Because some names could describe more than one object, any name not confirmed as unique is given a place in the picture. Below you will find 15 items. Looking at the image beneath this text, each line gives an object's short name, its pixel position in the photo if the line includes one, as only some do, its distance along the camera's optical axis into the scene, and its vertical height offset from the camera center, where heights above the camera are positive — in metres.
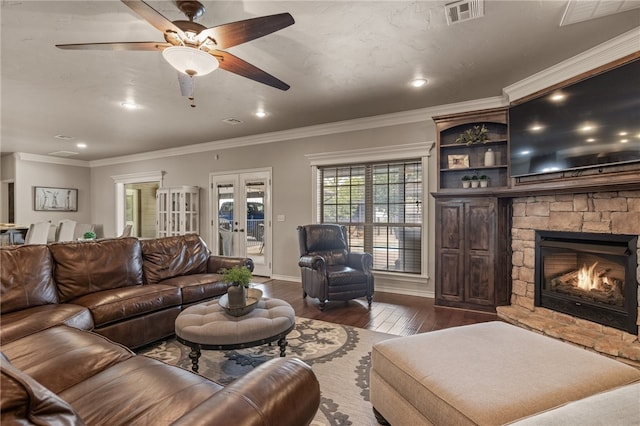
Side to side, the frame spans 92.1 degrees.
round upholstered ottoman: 2.01 -0.79
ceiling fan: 1.88 +1.16
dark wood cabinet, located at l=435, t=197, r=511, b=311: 3.77 -0.51
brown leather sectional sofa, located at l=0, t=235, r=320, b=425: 0.90 -0.71
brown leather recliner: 3.86 -0.74
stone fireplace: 2.63 -0.38
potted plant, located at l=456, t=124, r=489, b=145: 3.93 +0.98
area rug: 1.90 -1.22
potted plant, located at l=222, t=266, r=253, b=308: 2.31 -0.57
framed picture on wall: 7.65 +0.31
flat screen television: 2.57 +0.83
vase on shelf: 3.94 +0.68
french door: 5.94 -0.08
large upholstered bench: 0.94 -0.69
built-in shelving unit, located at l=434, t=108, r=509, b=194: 3.87 +0.82
